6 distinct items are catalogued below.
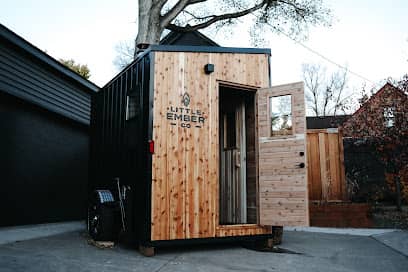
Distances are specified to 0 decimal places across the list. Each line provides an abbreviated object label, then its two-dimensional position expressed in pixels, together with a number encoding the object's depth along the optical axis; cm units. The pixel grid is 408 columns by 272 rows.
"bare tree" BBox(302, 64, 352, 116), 2420
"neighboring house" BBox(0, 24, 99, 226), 685
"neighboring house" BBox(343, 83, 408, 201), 780
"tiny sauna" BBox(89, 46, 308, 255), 480
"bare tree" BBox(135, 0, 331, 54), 1088
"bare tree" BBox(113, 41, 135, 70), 2189
